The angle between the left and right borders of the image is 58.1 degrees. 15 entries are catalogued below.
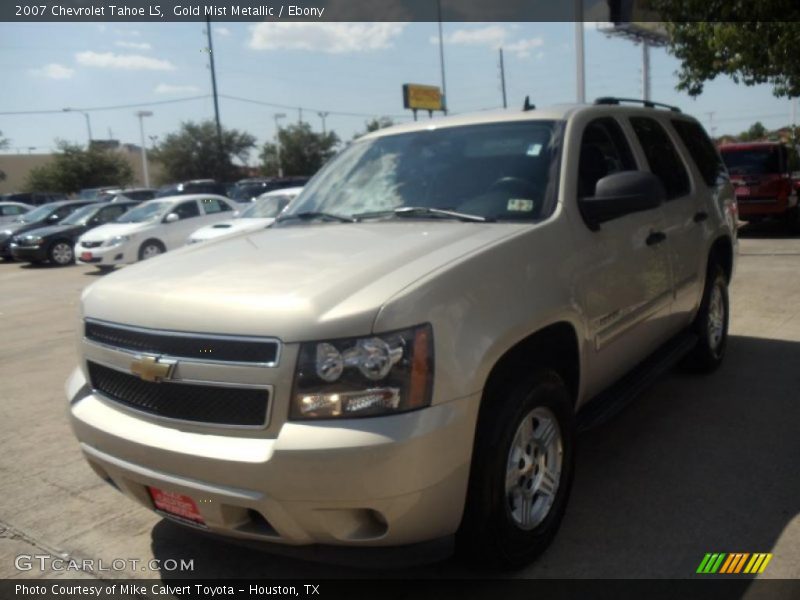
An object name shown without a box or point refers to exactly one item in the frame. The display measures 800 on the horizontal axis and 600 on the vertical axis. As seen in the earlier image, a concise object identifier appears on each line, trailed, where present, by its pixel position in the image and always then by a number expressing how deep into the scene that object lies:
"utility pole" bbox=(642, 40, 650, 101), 51.76
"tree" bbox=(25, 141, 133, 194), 49.09
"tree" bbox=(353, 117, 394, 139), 58.00
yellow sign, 47.03
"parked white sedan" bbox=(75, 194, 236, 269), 15.08
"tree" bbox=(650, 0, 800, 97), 11.65
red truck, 14.45
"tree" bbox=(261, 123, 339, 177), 64.50
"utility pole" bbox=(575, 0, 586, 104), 16.83
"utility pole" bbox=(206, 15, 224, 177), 36.44
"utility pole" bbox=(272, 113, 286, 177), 63.96
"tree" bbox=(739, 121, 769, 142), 58.56
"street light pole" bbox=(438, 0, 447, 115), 38.80
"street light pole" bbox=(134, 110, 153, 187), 59.12
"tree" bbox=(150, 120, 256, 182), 55.75
